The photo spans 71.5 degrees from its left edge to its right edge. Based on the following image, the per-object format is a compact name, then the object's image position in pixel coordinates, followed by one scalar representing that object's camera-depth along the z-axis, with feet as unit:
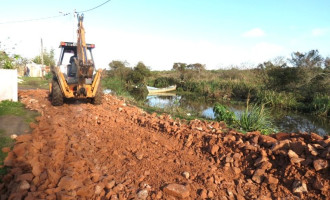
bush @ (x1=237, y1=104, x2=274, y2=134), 24.02
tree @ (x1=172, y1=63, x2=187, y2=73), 107.59
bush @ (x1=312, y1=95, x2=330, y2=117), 47.55
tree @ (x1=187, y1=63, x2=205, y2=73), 105.17
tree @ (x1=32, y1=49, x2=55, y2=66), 120.44
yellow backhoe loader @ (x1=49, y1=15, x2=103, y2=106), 24.74
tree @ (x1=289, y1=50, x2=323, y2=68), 61.55
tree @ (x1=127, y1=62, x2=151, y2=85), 102.73
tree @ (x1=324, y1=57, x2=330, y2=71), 59.24
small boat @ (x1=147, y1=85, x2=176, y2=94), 83.30
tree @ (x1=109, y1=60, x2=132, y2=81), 107.65
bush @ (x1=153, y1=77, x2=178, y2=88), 104.65
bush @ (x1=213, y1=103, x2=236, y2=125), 26.91
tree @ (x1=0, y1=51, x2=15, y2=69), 27.94
